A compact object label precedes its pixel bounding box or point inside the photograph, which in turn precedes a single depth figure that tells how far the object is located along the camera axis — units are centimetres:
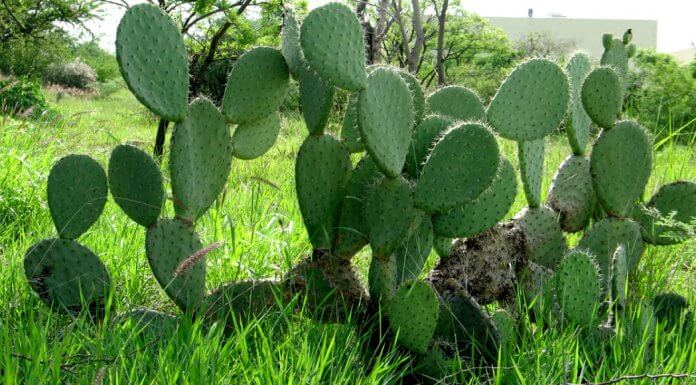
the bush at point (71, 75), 2423
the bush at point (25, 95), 1024
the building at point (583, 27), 4259
